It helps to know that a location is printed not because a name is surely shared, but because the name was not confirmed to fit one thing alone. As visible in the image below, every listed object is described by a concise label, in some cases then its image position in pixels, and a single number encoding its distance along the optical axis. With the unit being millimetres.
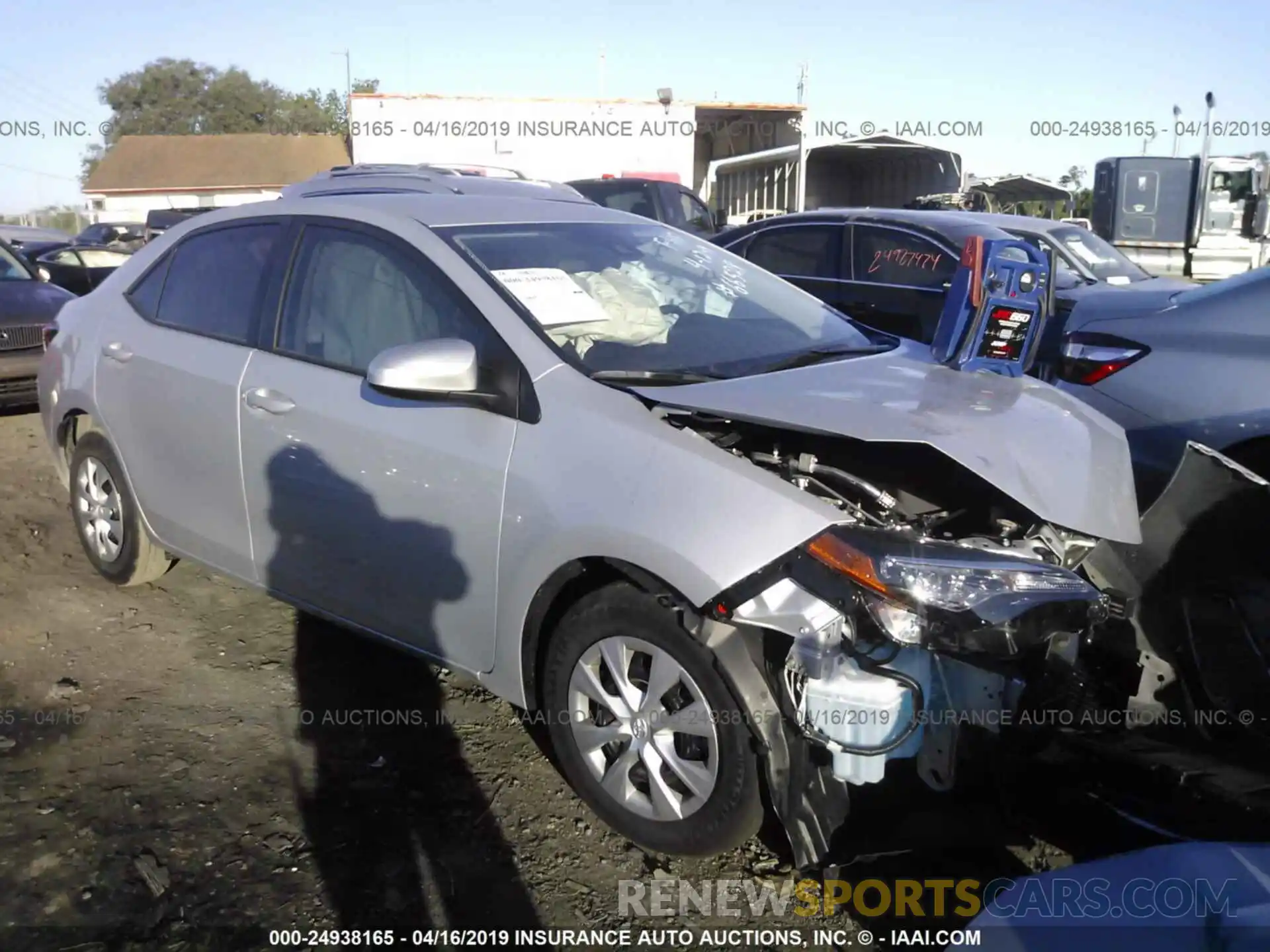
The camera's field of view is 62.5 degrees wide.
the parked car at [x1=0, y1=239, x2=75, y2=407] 7641
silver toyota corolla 2408
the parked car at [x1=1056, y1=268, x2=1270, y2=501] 4035
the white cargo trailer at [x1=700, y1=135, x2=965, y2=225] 25750
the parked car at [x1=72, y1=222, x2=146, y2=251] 22781
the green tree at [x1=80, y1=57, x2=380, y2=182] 61000
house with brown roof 41719
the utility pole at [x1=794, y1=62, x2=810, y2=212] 23625
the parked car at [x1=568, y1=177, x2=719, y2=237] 13828
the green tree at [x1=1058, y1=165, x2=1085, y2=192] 48431
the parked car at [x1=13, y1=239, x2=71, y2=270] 15345
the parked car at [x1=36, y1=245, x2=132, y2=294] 10320
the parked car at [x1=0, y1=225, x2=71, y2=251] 17578
